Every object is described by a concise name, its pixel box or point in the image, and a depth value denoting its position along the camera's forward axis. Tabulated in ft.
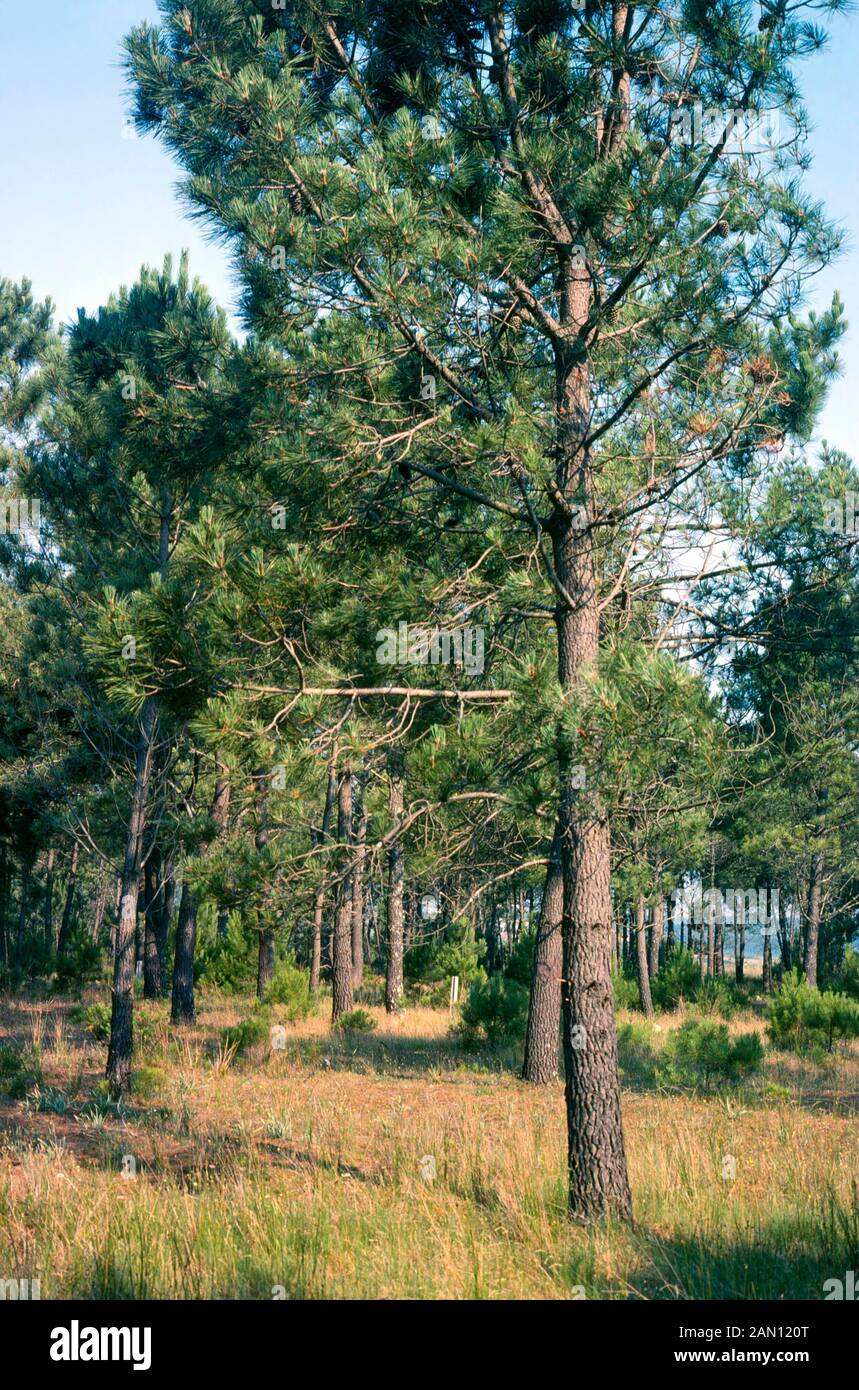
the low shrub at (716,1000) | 63.31
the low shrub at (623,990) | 62.69
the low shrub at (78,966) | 62.75
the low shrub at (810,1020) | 45.70
